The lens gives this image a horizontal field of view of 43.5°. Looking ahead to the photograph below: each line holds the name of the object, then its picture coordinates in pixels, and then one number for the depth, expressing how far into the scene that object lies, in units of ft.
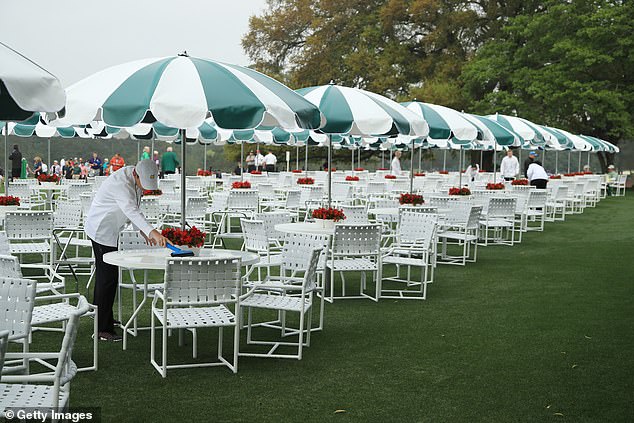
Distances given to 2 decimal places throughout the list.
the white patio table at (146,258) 19.39
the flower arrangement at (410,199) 39.93
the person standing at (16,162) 89.71
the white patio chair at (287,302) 21.03
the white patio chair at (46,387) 12.44
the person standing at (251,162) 122.62
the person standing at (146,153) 83.71
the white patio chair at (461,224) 39.13
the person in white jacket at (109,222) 21.71
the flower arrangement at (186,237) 20.80
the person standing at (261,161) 115.33
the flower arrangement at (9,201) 34.04
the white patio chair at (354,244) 27.71
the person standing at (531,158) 69.26
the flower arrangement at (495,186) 59.12
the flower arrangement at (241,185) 52.55
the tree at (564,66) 120.16
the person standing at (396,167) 93.67
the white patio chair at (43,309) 17.40
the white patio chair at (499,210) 45.44
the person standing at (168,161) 83.56
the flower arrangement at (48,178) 57.62
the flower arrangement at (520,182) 63.93
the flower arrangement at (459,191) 46.68
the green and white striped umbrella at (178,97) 20.20
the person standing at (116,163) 91.29
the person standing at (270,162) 110.73
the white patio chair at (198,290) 18.35
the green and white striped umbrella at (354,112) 29.27
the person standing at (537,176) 67.31
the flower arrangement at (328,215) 30.22
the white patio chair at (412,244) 30.83
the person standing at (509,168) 80.79
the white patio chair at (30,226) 29.04
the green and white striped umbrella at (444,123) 38.70
